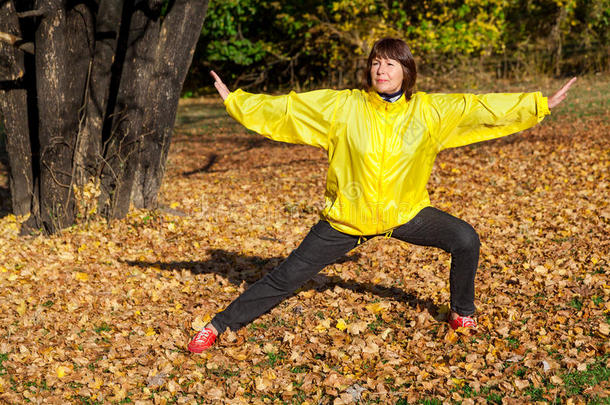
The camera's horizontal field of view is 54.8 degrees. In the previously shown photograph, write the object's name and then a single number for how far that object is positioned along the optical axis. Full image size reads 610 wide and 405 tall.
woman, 3.72
